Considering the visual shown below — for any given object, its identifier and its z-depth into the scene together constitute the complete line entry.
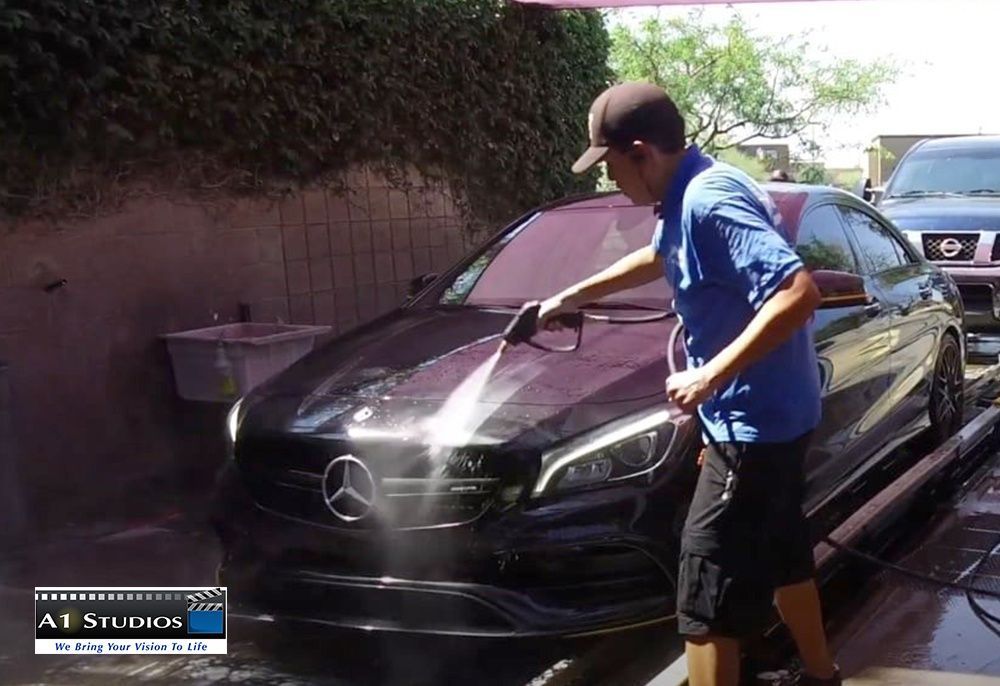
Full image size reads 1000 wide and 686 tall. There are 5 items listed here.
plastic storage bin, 6.25
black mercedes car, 3.68
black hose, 4.32
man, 2.89
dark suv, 9.96
